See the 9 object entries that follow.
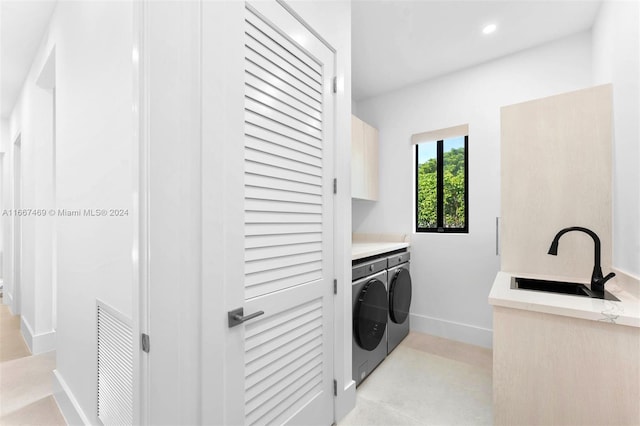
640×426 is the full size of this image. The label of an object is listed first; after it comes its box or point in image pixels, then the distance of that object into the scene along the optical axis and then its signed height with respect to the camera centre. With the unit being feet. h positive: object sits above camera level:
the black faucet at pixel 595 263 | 5.16 -0.94
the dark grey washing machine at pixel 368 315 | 6.36 -2.36
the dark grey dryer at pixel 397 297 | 8.01 -2.42
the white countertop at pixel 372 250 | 6.47 -0.93
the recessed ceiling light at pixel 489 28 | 7.22 +4.61
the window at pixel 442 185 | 9.60 +0.94
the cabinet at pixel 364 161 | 9.25 +1.78
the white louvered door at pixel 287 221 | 3.84 -0.11
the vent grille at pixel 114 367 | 3.62 -2.03
